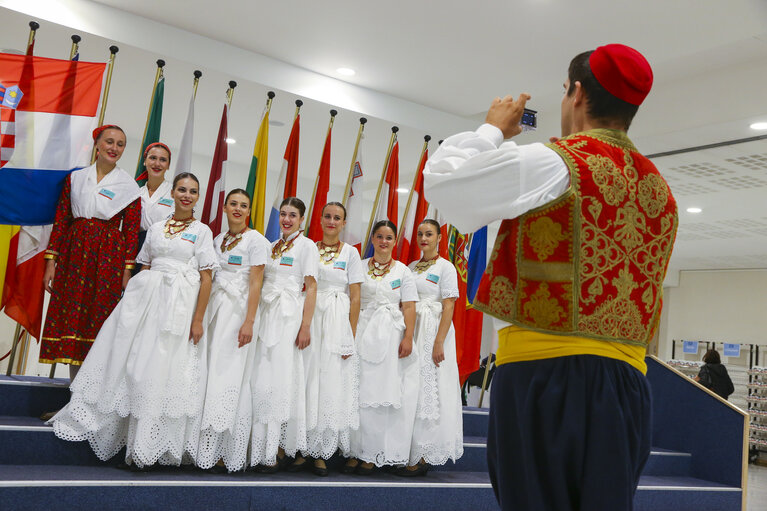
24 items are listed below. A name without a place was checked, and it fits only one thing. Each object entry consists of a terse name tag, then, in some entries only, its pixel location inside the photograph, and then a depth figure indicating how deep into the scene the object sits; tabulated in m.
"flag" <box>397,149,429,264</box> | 6.46
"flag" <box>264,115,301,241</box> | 5.94
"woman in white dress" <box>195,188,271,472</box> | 3.76
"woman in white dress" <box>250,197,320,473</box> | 3.91
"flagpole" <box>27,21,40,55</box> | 4.57
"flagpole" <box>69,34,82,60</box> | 4.78
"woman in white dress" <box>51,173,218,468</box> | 3.56
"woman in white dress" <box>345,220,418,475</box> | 4.35
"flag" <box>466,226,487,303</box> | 6.56
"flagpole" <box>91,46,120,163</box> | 4.83
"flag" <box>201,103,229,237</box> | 5.29
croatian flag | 4.16
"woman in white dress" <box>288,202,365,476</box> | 4.16
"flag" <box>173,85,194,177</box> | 5.38
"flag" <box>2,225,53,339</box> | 4.27
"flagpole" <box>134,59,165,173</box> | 5.20
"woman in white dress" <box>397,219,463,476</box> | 4.51
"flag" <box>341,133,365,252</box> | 6.05
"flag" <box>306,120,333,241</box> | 6.04
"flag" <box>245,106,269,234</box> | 5.69
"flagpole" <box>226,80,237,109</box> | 5.54
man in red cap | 1.23
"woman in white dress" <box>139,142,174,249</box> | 4.27
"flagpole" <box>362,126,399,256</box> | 6.47
